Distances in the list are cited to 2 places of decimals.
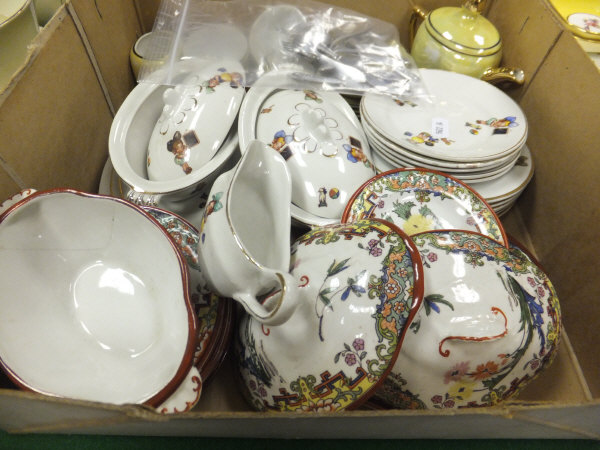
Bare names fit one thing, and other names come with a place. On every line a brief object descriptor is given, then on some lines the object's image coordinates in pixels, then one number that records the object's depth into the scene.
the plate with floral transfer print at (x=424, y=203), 0.66
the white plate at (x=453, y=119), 0.70
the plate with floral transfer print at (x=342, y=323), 0.44
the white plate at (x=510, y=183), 0.73
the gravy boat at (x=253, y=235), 0.44
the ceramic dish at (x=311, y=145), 0.64
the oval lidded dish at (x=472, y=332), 0.47
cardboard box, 0.46
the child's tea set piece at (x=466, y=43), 0.84
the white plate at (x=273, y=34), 0.84
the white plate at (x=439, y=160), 0.68
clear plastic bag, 0.80
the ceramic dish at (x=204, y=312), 0.56
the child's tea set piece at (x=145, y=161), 0.61
